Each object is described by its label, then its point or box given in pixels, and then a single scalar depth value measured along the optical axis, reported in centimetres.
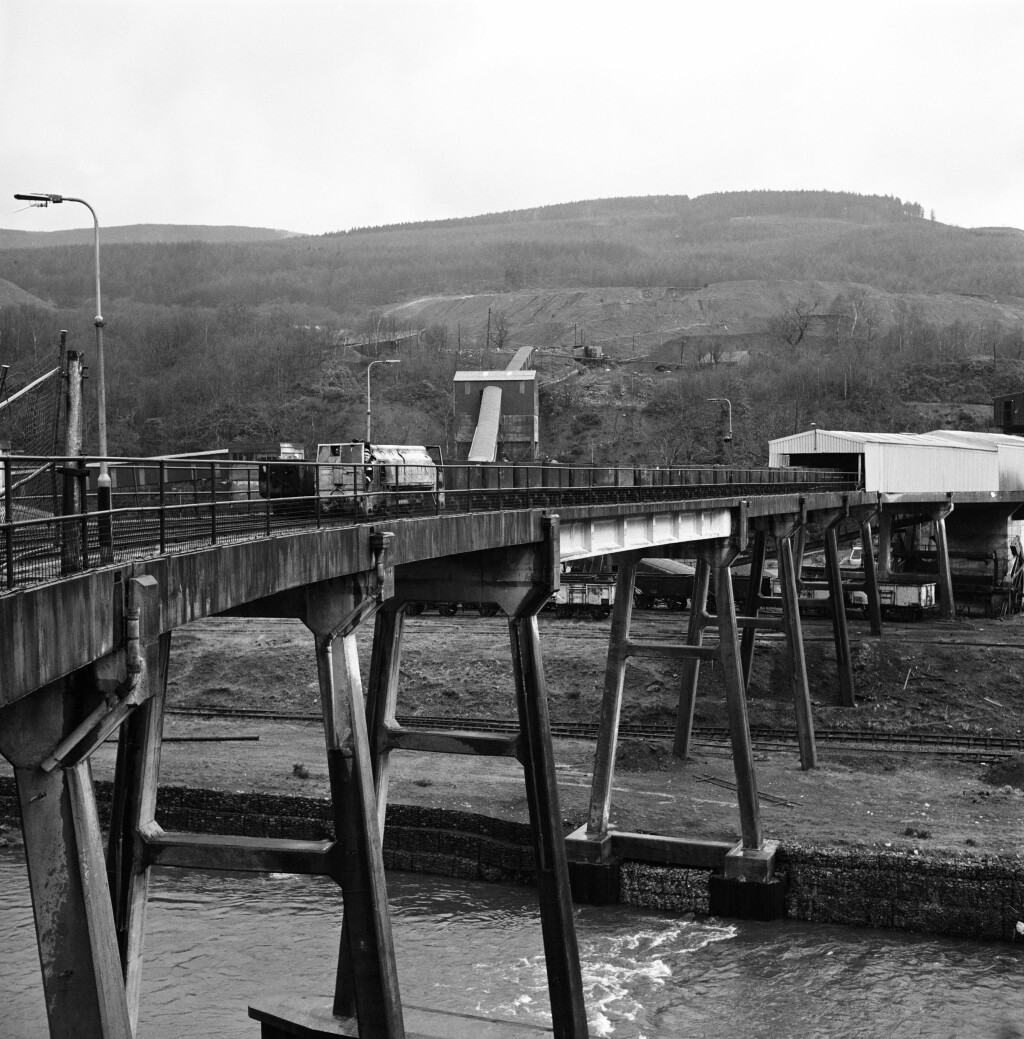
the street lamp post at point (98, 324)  1917
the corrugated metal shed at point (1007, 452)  5388
